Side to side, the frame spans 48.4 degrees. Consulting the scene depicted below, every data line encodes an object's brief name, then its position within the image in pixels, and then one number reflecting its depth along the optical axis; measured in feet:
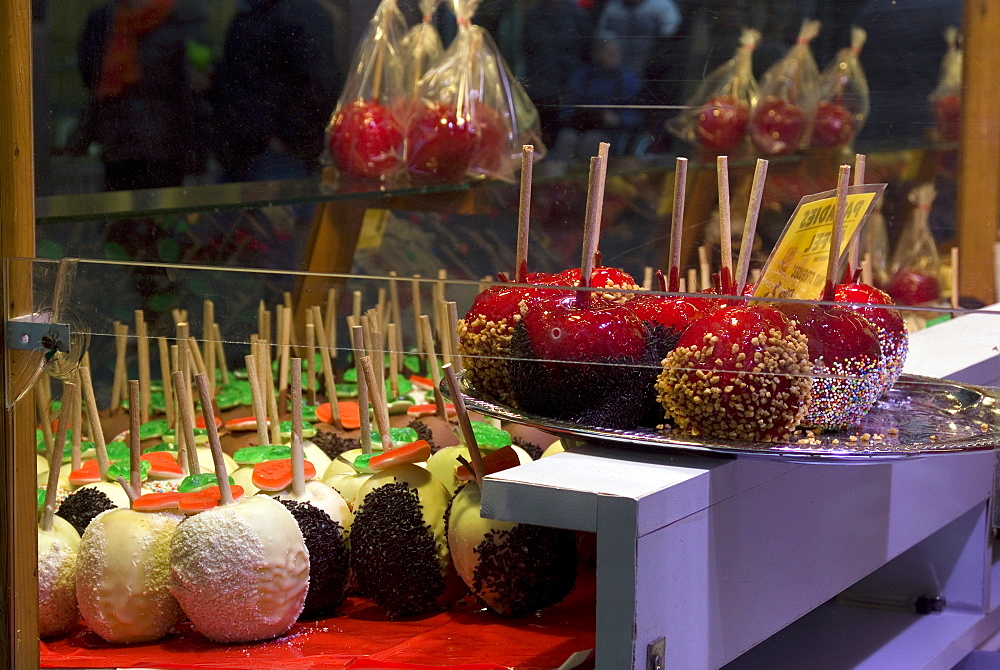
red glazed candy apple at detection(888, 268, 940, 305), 2.92
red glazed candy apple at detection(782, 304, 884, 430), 2.77
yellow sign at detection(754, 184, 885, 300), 2.93
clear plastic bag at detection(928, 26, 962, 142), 2.95
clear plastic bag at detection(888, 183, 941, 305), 2.93
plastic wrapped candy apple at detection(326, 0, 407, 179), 3.47
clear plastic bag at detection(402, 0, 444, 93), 3.71
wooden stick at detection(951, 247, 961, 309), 2.64
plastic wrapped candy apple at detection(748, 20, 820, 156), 3.52
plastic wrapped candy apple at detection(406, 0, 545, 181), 3.72
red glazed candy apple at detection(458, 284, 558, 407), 2.94
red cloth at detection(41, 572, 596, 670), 2.95
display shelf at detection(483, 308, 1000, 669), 2.52
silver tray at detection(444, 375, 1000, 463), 2.71
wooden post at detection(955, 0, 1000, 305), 2.80
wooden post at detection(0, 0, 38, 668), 2.79
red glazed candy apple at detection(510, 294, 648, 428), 2.83
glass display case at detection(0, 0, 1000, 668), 2.67
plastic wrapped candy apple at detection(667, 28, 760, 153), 3.56
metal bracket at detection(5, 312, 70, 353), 2.81
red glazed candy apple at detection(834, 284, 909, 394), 2.85
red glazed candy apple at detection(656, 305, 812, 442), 2.71
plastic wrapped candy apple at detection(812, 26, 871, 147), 3.36
